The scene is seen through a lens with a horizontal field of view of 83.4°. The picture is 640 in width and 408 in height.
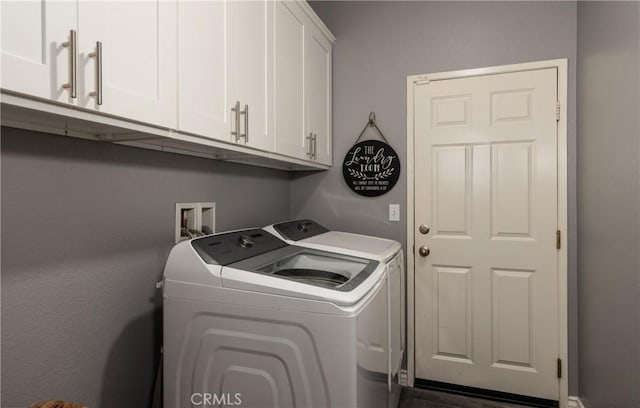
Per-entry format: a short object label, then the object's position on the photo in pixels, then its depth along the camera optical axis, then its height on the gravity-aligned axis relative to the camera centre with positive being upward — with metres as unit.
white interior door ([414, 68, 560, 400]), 2.09 -0.17
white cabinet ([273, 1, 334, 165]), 1.80 +0.69
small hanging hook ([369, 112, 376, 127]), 2.45 +0.58
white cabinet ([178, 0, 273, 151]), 1.18 +0.51
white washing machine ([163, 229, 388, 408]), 1.04 -0.40
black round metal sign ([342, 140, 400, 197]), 2.39 +0.24
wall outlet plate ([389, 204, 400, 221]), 2.39 -0.06
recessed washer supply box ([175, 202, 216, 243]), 1.59 -0.06
